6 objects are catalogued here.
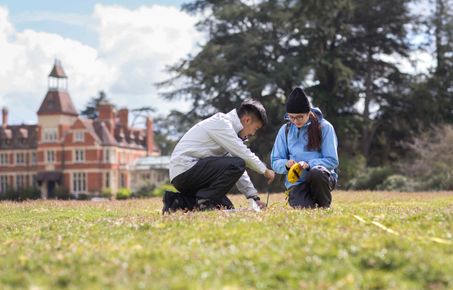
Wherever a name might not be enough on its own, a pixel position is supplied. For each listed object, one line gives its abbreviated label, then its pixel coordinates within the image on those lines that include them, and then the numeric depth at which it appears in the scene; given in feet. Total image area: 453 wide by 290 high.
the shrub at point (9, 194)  197.75
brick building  276.21
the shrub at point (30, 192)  205.69
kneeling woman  31.09
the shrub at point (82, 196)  217.15
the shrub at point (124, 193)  174.40
